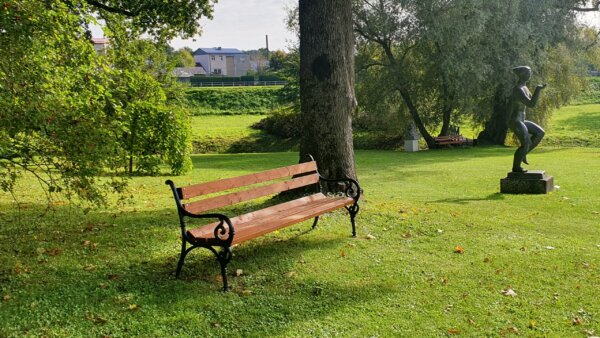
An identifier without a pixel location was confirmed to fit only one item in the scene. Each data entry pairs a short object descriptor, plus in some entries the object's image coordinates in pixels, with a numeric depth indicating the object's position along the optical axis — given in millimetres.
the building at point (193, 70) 94281
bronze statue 11758
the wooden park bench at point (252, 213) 5113
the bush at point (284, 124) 35250
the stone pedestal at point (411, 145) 27844
